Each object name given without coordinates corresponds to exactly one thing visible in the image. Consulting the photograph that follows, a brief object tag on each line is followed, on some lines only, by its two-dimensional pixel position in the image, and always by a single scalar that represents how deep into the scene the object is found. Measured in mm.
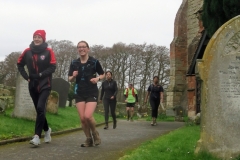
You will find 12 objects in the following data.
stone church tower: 21516
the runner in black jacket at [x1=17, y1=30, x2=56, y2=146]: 6455
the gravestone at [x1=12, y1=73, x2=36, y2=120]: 9430
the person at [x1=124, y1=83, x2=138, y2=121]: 16283
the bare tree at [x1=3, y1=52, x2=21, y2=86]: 35694
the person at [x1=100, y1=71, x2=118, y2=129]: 10938
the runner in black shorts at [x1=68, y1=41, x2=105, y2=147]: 6406
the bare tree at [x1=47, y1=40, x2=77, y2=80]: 39750
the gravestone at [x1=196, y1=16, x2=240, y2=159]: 4977
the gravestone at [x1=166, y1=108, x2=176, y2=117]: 20894
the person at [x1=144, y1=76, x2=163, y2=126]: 12703
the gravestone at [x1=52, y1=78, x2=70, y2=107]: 15566
